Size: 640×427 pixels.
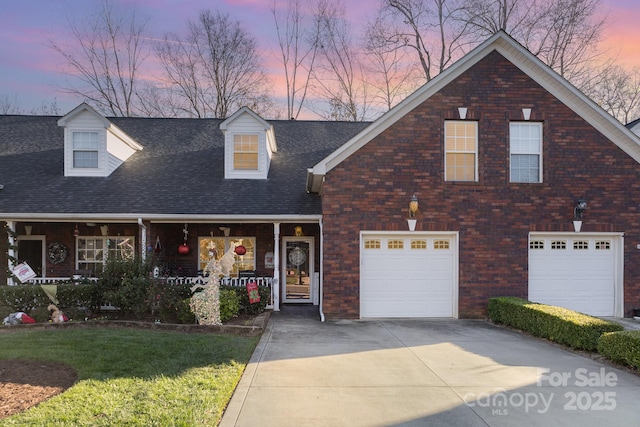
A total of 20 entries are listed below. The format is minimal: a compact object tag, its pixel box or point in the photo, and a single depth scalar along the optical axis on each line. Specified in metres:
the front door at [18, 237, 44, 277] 13.55
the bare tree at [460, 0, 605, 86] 23.66
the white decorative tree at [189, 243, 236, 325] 9.51
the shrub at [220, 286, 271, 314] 11.06
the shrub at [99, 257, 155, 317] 10.17
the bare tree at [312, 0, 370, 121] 26.02
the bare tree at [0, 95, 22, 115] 26.45
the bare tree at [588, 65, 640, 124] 23.91
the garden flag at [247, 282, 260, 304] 10.89
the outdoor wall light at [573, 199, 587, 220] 10.95
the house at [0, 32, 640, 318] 11.08
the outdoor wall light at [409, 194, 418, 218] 10.76
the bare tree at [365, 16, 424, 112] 25.66
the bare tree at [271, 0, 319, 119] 27.00
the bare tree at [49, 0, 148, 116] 25.14
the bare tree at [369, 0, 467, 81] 24.88
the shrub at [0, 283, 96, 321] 10.80
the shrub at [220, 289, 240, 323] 10.01
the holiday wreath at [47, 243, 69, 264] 13.46
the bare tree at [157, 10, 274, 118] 26.66
